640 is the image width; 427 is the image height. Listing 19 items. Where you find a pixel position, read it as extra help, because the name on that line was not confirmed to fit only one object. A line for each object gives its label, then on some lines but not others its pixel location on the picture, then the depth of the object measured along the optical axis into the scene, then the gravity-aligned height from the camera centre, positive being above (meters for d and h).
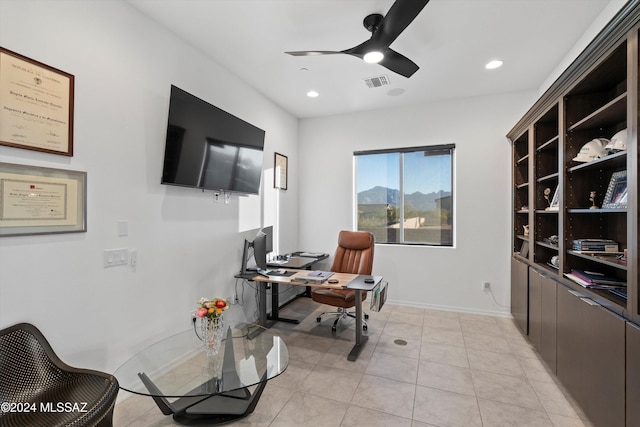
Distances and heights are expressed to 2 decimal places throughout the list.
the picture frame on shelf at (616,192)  1.87 +0.18
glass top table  1.70 -0.97
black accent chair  1.37 -0.90
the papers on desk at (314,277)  2.90 -0.62
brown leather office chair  3.26 -0.56
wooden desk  2.76 -0.66
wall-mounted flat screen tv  2.45 +0.64
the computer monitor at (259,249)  3.10 -0.37
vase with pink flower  1.84 -0.69
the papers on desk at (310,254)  4.30 -0.58
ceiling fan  1.79 +1.29
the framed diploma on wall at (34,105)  1.59 +0.62
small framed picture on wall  4.17 +0.66
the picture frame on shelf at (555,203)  2.38 +0.13
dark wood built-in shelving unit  1.48 -0.10
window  4.19 +0.34
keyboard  3.14 -0.63
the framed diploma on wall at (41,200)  1.60 +0.08
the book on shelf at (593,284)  1.89 -0.43
